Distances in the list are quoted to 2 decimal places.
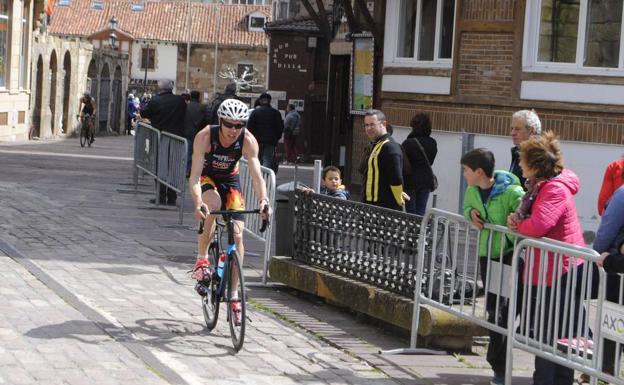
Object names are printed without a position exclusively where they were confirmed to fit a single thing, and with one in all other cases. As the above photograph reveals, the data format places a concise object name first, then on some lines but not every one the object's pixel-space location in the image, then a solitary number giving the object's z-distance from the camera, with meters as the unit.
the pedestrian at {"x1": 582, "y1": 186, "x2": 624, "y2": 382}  6.76
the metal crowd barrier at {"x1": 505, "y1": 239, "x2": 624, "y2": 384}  6.88
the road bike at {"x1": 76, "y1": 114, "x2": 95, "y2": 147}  41.31
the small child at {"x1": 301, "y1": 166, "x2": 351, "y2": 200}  11.81
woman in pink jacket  7.56
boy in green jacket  8.16
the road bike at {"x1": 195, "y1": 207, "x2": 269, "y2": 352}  8.68
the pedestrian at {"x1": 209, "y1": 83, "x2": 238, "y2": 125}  19.44
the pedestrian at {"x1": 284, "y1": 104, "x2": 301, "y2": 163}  35.62
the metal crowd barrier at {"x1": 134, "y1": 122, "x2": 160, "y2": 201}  19.00
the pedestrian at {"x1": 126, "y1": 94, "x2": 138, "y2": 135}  61.59
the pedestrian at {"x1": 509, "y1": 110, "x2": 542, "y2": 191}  9.00
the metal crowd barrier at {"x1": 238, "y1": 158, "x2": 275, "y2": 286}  11.81
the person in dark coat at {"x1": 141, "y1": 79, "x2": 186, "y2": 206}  19.12
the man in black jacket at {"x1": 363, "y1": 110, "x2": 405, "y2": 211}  11.23
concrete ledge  9.09
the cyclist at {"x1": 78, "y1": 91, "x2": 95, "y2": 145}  41.38
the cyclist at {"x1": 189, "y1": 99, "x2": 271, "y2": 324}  9.16
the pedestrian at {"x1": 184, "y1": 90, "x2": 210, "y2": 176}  20.09
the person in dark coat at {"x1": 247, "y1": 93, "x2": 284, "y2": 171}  20.64
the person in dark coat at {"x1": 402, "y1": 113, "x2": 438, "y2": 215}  13.86
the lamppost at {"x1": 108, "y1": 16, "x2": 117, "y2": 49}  58.82
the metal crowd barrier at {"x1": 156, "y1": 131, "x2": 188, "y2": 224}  16.94
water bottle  9.23
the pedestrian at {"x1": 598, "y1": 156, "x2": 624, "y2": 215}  10.47
